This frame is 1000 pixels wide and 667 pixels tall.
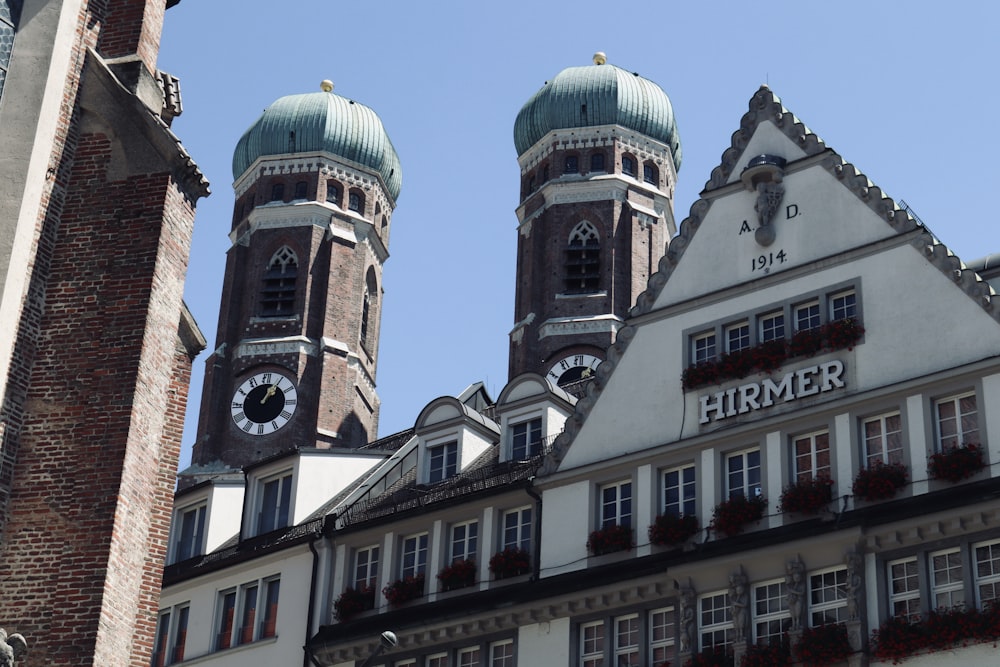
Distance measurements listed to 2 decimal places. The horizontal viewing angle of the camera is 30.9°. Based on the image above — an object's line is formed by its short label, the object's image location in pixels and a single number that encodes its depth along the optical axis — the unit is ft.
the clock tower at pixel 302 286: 262.26
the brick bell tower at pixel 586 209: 257.75
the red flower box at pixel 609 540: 114.42
